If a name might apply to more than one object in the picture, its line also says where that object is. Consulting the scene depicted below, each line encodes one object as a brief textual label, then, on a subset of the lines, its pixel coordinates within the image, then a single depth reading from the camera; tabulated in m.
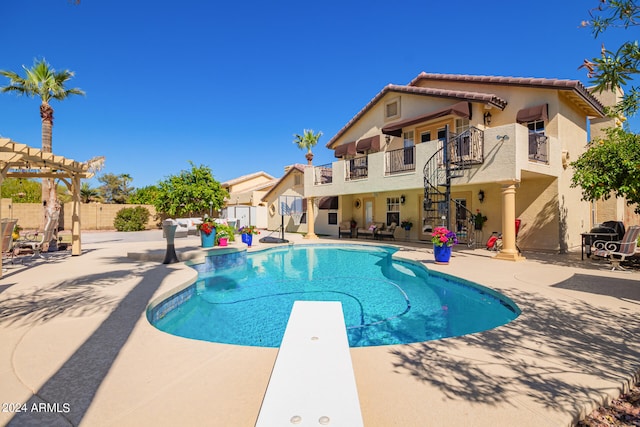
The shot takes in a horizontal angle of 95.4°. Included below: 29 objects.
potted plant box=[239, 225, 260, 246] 15.91
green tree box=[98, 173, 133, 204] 55.11
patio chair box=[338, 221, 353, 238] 21.34
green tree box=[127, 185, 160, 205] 38.53
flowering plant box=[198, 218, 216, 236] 14.57
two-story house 11.56
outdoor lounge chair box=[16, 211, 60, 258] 11.48
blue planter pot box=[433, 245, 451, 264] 10.04
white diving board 1.92
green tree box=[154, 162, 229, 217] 29.02
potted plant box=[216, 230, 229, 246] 15.00
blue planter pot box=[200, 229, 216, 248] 14.62
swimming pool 5.55
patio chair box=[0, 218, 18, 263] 9.63
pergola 7.89
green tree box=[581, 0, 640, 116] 3.14
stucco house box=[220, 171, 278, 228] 33.16
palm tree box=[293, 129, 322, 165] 30.42
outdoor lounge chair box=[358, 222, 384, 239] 19.21
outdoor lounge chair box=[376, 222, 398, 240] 18.77
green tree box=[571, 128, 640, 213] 8.97
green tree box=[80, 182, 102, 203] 37.27
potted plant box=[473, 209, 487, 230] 14.86
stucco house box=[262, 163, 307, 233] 26.95
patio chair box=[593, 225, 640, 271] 8.66
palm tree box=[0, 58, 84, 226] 16.78
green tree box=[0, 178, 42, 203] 34.03
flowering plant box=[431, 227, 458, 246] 10.00
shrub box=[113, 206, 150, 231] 29.25
